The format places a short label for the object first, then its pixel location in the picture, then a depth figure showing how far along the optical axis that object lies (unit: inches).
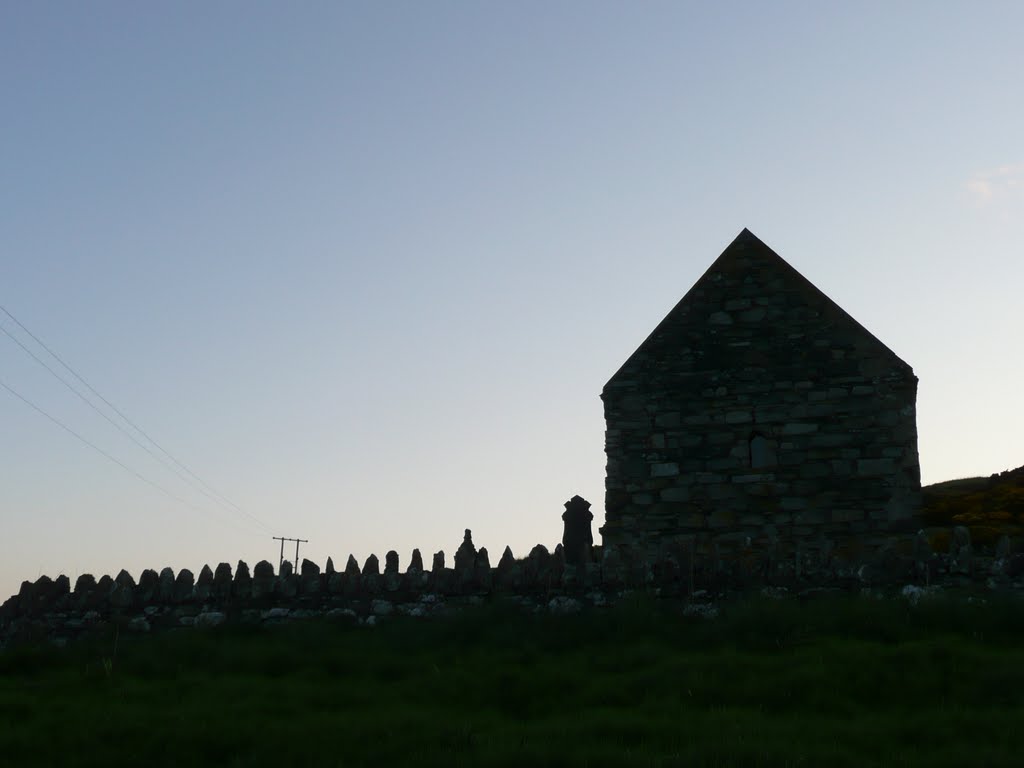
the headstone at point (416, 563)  575.8
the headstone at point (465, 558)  567.8
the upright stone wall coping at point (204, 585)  587.5
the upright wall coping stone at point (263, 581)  582.9
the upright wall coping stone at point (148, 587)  593.6
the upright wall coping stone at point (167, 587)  591.2
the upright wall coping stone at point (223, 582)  586.9
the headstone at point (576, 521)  669.9
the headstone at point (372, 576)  572.2
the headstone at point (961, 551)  517.3
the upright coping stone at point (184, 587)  589.3
